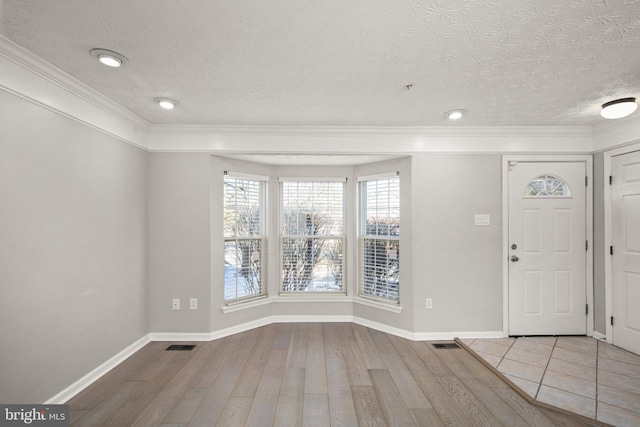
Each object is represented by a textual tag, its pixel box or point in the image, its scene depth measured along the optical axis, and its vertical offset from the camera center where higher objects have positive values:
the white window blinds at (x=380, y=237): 3.81 -0.31
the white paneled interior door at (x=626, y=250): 3.08 -0.39
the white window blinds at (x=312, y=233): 4.25 -0.28
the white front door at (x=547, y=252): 3.53 -0.46
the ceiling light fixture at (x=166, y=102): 2.70 +1.04
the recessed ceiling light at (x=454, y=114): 2.94 +1.02
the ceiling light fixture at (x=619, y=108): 2.54 +0.92
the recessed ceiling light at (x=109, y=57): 1.92 +1.05
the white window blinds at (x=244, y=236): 3.78 -0.30
